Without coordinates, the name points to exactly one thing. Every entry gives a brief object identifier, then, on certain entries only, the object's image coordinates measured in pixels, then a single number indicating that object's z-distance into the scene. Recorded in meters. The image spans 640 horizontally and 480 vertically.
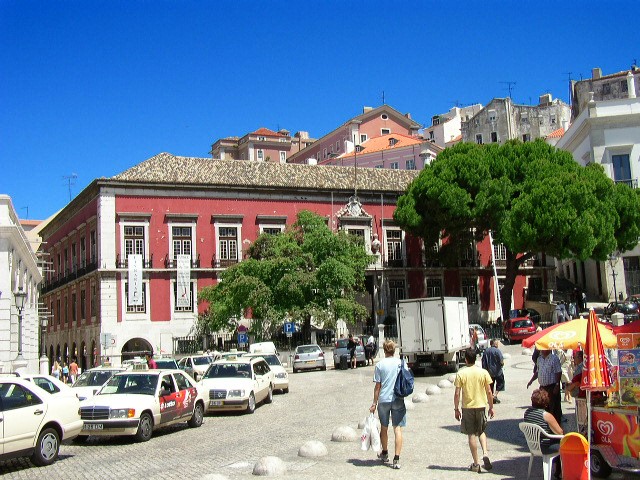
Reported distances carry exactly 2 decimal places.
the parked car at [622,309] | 36.05
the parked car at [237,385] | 20.14
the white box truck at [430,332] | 28.50
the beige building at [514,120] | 79.12
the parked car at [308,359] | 36.91
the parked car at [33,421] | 12.19
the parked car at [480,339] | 32.56
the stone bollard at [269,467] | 11.05
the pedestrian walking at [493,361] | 16.91
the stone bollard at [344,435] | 13.85
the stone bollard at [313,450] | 12.48
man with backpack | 11.46
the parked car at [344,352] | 36.66
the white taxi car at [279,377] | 26.14
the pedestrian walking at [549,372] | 12.27
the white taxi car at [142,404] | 15.34
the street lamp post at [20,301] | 26.64
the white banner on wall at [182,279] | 45.84
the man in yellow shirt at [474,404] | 10.77
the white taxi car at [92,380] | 20.22
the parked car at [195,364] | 29.55
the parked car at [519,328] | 39.56
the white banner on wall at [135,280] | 44.53
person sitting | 9.84
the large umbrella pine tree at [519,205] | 43.66
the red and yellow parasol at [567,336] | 10.98
